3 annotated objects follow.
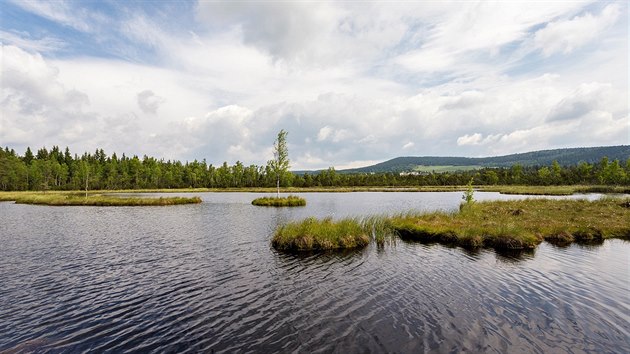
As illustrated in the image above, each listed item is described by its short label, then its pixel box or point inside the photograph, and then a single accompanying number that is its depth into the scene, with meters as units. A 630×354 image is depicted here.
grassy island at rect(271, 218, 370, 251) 26.34
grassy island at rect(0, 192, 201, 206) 69.19
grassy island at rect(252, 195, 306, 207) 68.69
